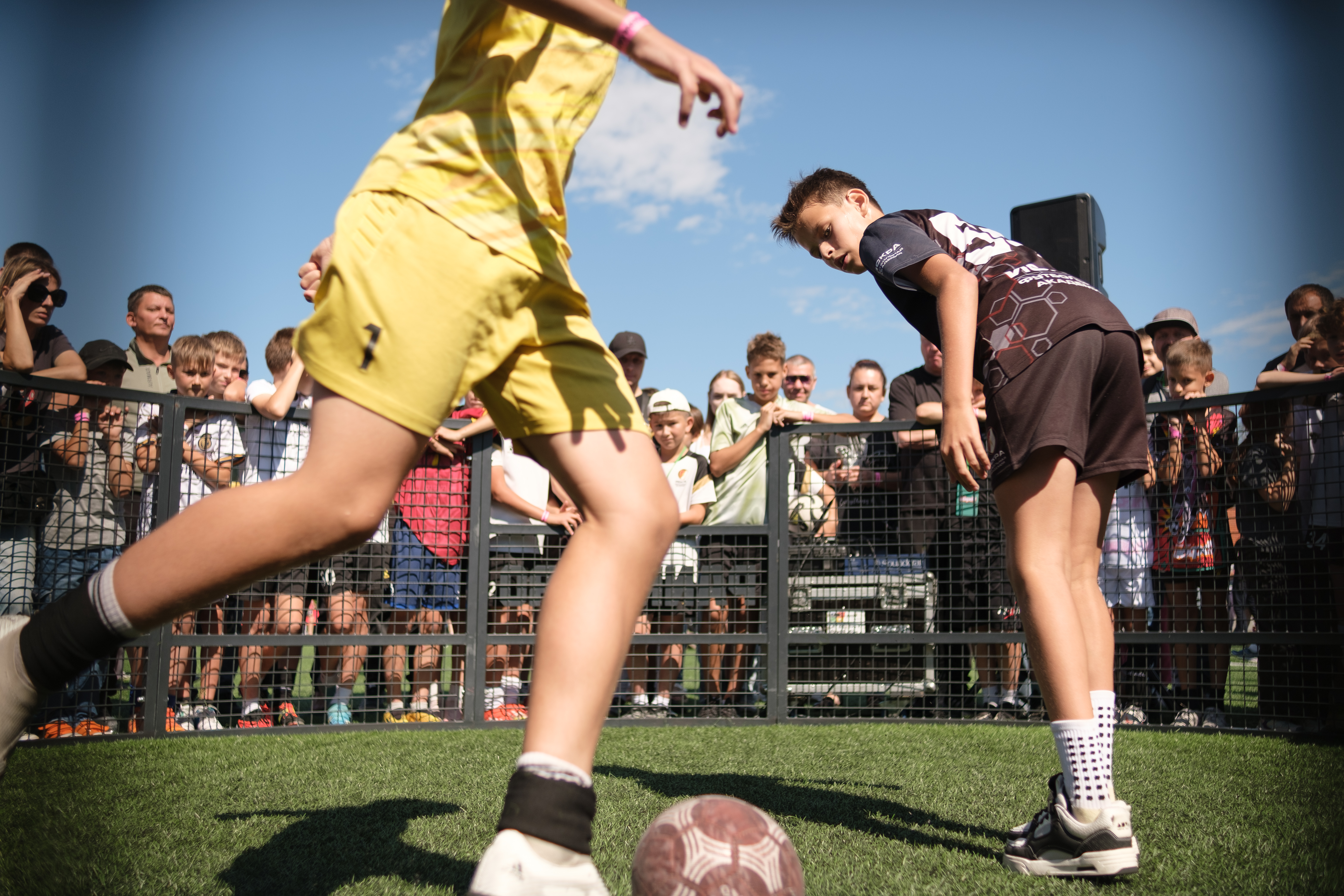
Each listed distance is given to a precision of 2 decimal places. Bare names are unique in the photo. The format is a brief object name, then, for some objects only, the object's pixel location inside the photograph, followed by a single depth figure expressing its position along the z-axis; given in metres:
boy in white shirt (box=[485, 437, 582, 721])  5.92
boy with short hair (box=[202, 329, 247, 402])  6.14
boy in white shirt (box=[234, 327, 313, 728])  5.29
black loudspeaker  6.51
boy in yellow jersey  1.65
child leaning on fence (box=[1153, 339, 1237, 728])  5.43
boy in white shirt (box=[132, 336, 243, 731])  5.14
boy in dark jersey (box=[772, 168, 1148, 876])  2.42
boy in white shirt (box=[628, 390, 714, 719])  6.20
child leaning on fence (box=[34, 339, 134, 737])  4.70
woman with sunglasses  4.58
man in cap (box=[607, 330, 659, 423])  8.01
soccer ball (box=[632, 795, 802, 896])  1.71
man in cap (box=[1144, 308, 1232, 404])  6.62
